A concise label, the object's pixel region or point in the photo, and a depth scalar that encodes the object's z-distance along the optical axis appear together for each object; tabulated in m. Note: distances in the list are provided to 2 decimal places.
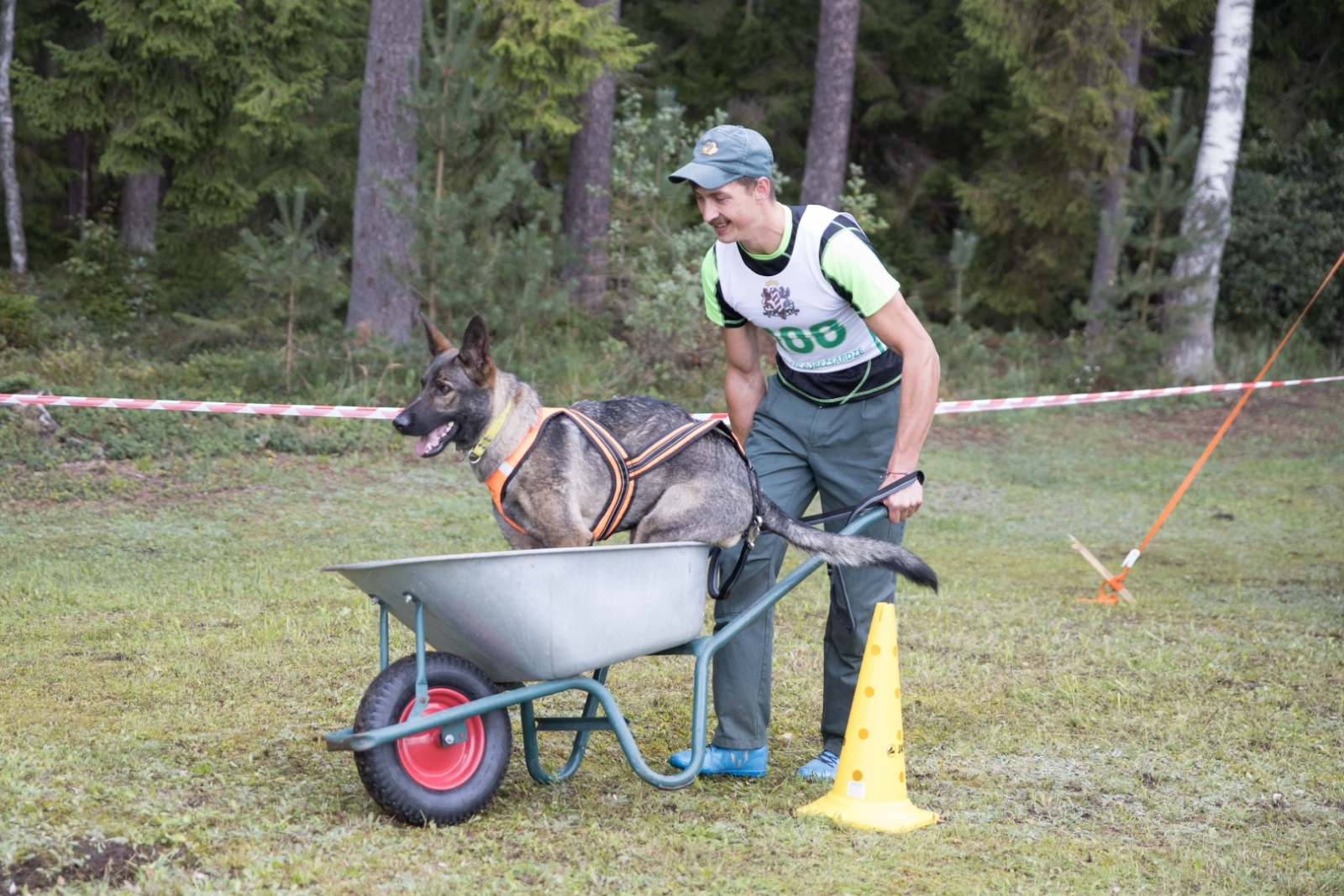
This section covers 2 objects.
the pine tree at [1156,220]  13.63
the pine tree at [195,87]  13.60
